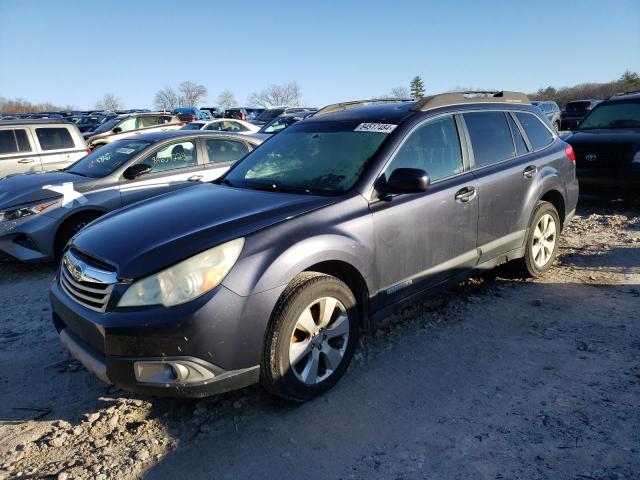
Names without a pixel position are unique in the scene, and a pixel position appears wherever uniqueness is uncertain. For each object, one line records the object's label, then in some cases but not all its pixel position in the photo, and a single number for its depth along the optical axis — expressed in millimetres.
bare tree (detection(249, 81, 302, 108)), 85744
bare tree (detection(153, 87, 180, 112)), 84500
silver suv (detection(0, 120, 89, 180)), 9055
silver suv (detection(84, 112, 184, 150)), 14938
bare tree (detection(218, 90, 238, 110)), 87300
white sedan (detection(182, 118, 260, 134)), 16323
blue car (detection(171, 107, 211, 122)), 31475
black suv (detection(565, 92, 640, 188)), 7605
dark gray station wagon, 2594
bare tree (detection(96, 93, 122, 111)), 88562
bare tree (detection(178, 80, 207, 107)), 84625
